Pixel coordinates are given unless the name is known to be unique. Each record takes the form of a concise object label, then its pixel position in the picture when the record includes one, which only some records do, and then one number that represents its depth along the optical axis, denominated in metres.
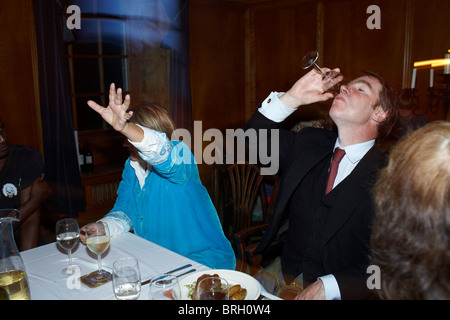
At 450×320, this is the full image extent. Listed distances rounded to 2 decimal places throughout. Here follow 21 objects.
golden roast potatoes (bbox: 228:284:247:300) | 1.18
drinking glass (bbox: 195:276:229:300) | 1.04
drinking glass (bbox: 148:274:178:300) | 1.24
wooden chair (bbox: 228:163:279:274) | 2.65
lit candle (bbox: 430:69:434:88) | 3.79
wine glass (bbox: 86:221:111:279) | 1.41
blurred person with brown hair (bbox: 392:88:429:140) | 3.78
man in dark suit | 1.63
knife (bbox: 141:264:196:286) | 1.34
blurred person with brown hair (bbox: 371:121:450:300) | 0.78
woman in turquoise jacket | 1.83
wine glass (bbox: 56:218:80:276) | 1.49
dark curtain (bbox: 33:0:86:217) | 3.47
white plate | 1.22
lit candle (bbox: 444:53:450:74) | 3.28
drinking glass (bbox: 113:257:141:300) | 1.15
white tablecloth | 1.30
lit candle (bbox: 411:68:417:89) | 3.86
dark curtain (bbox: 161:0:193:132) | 4.21
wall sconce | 3.65
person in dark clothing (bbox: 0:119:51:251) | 2.41
